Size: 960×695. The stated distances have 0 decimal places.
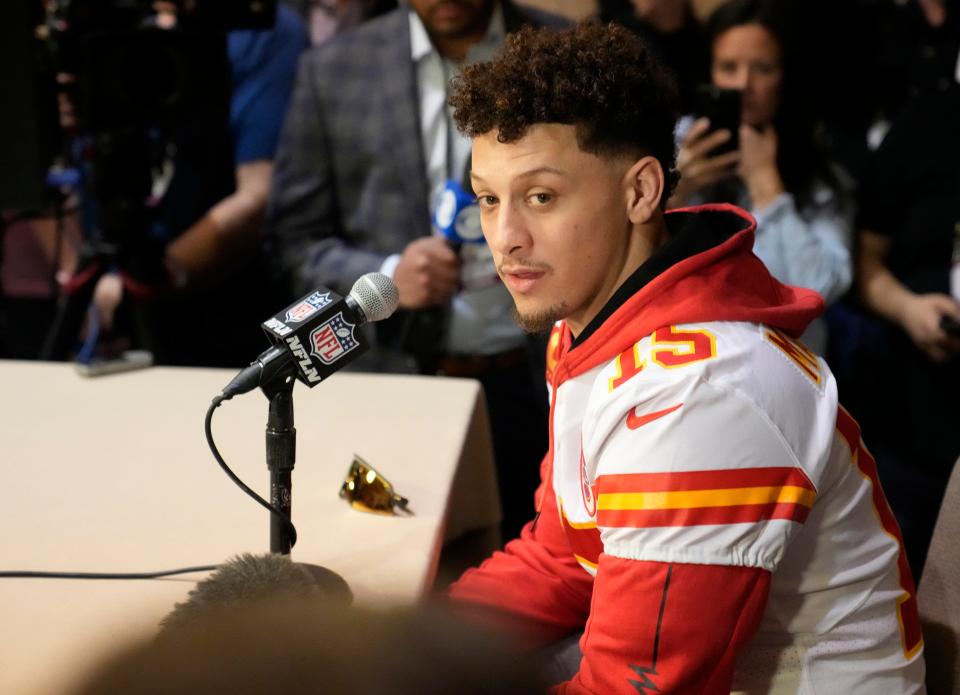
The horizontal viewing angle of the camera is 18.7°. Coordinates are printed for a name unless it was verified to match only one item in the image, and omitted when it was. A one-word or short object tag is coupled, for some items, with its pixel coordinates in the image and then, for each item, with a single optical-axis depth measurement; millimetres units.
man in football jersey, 2986
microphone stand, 3105
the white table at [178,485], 3185
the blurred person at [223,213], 5572
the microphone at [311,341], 3069
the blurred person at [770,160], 4863
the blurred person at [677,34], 5061
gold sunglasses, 3411
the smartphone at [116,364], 3918
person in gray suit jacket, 4954
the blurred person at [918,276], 4950
